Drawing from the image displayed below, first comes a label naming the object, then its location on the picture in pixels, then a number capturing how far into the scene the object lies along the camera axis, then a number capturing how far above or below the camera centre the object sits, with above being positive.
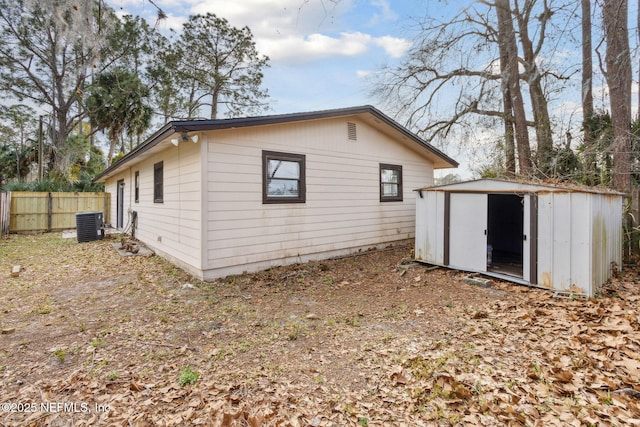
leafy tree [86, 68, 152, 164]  14.84 +5.07
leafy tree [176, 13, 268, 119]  17.84 +8.69
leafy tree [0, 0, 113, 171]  15.54 +7.50
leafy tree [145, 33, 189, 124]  17.62 +7.50
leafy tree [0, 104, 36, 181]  17.92 +4.85
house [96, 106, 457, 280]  5.63 +0.45
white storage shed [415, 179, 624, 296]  4.66 -0.47
